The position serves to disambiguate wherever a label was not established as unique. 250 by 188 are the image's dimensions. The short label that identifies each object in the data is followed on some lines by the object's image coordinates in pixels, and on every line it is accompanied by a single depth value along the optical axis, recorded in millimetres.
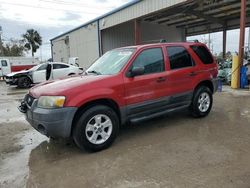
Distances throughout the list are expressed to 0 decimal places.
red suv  3533
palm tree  52781
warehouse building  13555
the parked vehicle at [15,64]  22578
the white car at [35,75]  14023
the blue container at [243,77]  9445
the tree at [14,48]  48434
